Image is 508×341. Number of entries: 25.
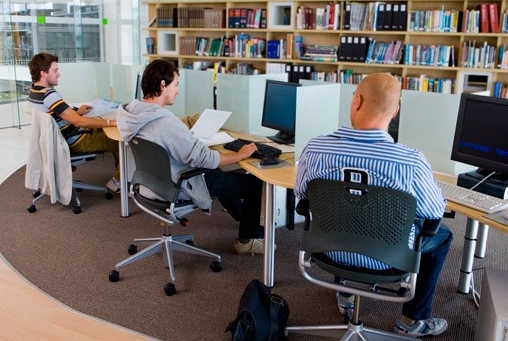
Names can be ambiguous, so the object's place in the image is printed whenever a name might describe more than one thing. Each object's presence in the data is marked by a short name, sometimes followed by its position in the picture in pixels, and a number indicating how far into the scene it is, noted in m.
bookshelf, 5.62
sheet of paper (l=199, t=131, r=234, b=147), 3.72
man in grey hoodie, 2.98
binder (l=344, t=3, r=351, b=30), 6.20
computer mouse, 3.11
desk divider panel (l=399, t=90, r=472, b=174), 3.01
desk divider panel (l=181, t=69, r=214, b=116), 4.61
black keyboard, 3.25
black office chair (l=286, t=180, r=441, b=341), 2.01
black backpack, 2.46
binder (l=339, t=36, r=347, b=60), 6.29
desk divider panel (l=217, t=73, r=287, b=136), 4.09
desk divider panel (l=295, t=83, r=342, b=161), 3.19
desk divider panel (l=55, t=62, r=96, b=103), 6.62
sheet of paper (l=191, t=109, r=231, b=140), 3.82
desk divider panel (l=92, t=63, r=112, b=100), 6.25
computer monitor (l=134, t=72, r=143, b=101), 4.92
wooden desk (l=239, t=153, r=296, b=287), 2.84
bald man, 2.00
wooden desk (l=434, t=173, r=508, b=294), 2.97
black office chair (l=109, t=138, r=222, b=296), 2.97
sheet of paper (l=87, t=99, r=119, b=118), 4.77
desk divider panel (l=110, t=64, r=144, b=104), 5.63
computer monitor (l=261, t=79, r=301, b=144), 3.69
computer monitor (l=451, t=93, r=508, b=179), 2.64
